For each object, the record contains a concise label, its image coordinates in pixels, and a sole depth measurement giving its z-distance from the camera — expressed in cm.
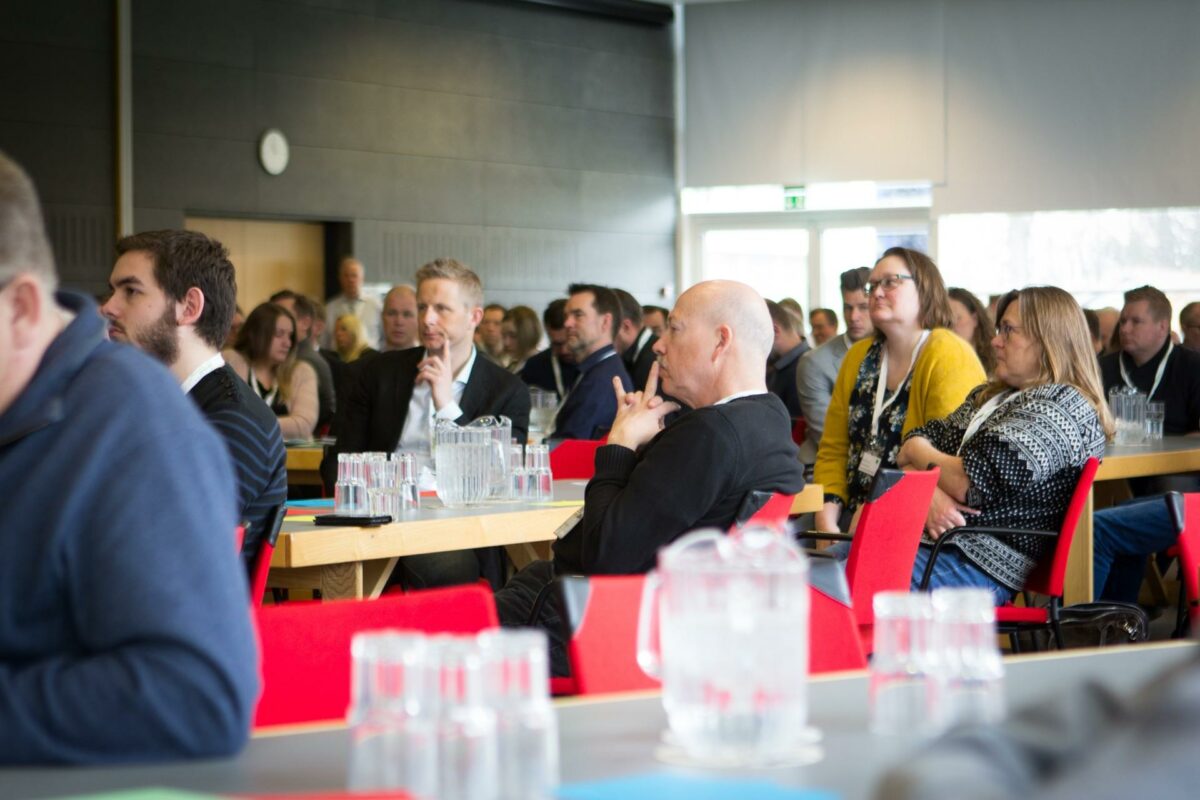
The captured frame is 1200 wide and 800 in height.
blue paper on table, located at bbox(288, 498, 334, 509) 457
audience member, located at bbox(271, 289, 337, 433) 854
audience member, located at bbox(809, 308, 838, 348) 1326
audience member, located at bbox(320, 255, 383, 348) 1295
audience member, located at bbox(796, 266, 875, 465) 745
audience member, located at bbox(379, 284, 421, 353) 906
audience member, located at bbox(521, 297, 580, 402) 893
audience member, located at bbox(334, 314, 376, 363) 1088
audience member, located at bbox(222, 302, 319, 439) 804
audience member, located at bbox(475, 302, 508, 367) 1202
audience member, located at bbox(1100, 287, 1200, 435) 756
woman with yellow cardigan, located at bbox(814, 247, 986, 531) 521
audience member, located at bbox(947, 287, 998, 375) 720
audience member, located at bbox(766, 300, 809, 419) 848
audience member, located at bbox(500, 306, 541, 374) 1127
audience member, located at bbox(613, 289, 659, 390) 873
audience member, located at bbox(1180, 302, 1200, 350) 896
